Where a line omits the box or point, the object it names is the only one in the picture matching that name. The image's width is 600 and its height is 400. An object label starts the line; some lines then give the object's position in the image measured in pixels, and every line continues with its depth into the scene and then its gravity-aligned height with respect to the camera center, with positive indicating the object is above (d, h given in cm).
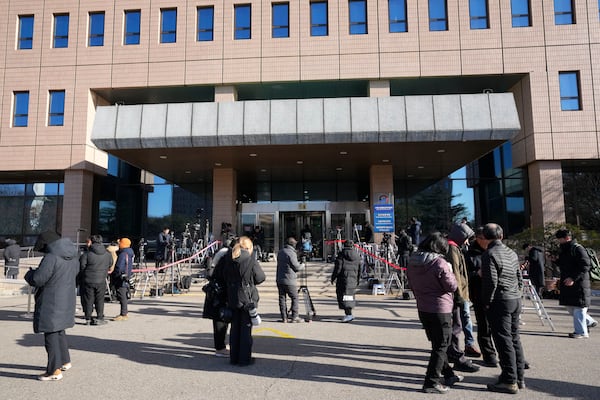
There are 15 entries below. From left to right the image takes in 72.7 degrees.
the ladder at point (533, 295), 794 -112
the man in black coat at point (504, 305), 452 -77
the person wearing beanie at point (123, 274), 923 -77
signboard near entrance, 1808 +96
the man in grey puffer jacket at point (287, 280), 898 -88
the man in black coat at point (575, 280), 689 -72
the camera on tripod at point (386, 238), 1628 +5
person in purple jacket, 446 -67
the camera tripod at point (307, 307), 898 -151
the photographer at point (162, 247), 1570 -24
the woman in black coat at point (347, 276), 884 -82
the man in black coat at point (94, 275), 851 -71
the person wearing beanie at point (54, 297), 496 -69
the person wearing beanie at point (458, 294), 532 -73
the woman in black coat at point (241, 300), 551 -81
